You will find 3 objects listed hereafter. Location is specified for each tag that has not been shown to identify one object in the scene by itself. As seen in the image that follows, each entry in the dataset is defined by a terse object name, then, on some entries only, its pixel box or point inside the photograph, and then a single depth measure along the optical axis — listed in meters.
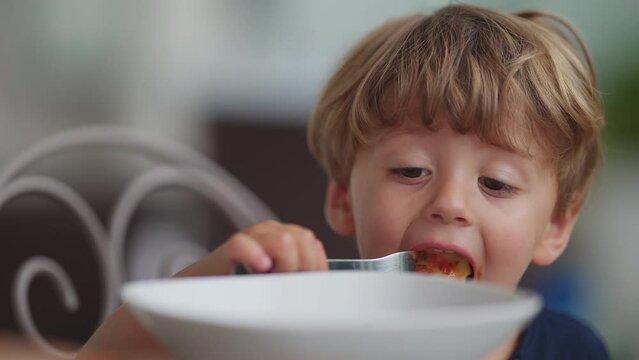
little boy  1.06
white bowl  0.49
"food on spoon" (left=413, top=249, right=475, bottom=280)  1.05
